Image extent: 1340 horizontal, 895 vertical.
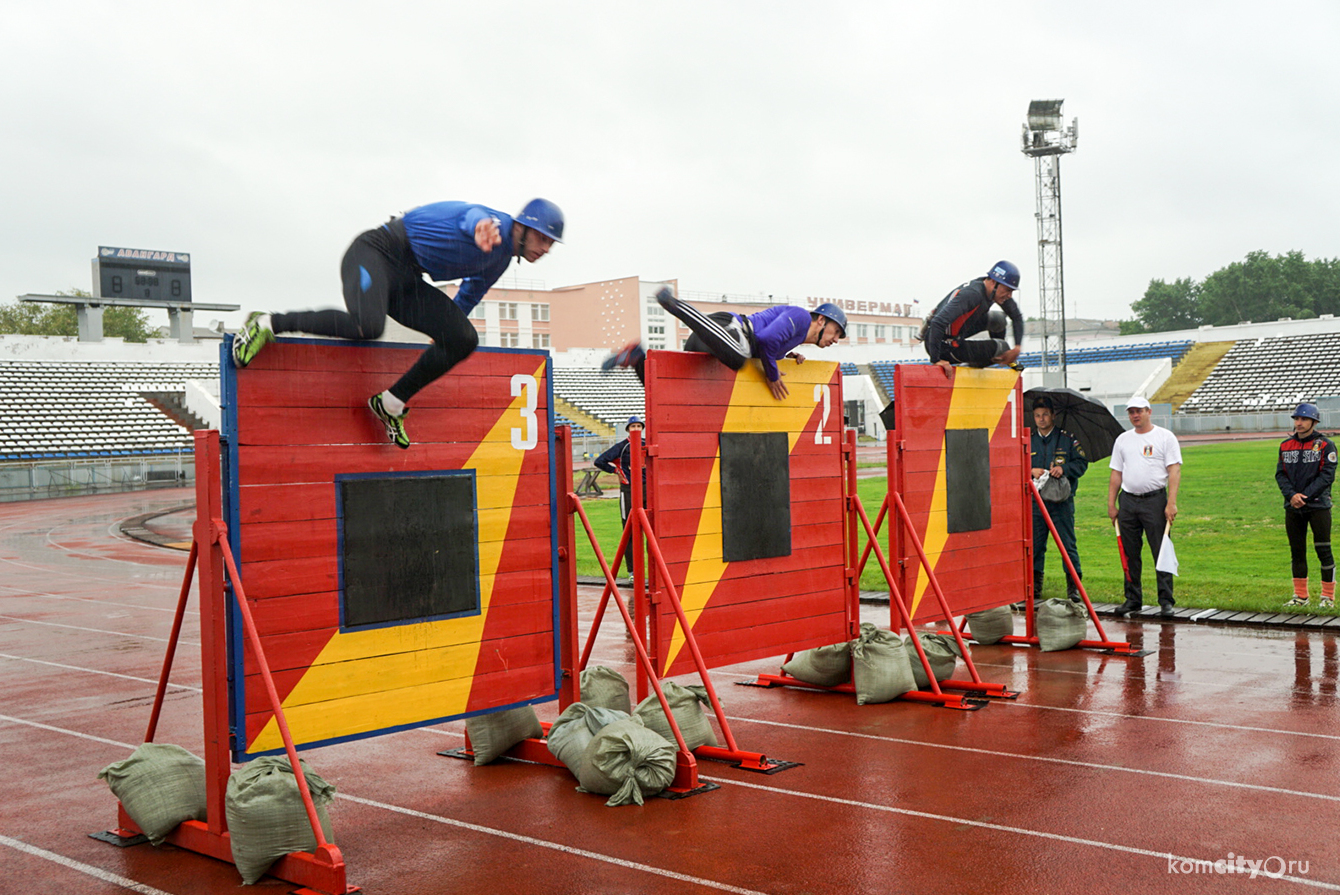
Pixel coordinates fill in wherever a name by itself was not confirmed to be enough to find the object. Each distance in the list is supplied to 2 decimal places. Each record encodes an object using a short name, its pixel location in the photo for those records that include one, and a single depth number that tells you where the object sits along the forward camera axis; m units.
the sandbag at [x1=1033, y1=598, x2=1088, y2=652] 9.38
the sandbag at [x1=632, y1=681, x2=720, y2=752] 6.46
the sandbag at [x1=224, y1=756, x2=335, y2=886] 4.73
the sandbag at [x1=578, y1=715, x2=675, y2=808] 5.72
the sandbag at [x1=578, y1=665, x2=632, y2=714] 6.88
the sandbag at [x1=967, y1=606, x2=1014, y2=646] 10.08
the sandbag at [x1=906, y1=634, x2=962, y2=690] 8.10
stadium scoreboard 48.28
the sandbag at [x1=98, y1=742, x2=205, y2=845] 5.20
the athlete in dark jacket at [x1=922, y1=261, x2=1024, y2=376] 8.70
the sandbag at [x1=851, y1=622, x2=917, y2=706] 7.80
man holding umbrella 10.69
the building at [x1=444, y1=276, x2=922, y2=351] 77.28
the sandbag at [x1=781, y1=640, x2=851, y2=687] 8.24
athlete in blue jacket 5.05
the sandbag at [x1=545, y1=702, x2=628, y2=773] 6.11
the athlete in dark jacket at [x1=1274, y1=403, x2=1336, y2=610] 10.30
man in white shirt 10.39
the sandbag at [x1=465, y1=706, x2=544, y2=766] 6.54
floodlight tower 47.28
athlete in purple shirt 6.80
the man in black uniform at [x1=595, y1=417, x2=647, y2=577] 11.48
